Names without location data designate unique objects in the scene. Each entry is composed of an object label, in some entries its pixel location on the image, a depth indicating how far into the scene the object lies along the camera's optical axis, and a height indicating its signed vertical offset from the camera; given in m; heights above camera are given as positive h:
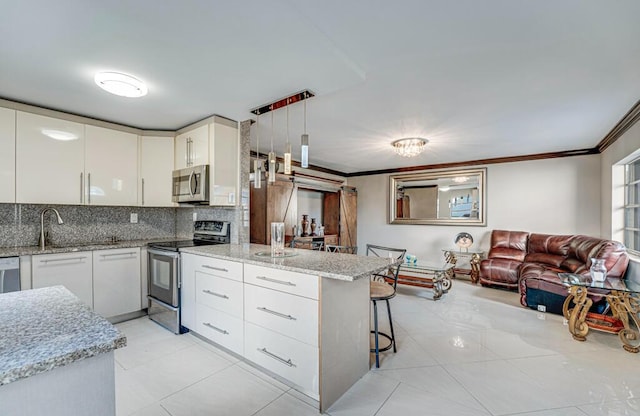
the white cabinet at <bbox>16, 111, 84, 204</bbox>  2.62 +0.44
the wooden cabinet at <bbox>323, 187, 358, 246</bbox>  6.11 -0.19
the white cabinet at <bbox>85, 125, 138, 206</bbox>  3.02 +0.43
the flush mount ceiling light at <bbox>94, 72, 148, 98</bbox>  2.08 +0.91
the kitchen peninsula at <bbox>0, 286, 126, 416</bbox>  0.68 -0.39
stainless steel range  2.79 -0.69
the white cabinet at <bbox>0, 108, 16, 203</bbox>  2.52 +0.44
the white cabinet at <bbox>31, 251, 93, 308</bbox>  2.55 -0.61
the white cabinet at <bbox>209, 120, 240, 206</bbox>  3.01 +0.46
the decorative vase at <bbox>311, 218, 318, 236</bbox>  5.51 -0.42
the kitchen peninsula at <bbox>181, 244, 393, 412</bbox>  1.77 -0.75
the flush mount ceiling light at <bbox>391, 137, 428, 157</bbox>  3.90 +0.84
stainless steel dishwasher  2.37 -0.57
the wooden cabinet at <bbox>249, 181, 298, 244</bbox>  4.06 -0.03
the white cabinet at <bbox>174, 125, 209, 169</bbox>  3.09 +0.66
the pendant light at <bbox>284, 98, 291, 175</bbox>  2.16 +0.37
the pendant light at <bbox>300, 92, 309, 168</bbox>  2.06 +0.40
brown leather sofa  3.28 -0.79
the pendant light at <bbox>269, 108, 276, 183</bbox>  2.37 +0.33
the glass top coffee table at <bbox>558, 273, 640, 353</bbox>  2.60 -0.96
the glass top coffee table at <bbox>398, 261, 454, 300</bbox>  3.96 -1.02
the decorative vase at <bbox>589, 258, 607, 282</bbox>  2.85 -0.64
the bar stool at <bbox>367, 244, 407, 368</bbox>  2.25 -0.71
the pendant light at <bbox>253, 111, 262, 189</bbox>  2.57 +0.29
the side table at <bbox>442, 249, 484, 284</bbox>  4.97 -0.94
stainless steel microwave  3.01 +0.23
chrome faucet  2.82 -0.18
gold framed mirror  5.42 +0.18
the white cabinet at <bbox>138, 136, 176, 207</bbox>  3.41 +0.42
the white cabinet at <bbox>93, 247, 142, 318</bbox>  2.89 -0.79
